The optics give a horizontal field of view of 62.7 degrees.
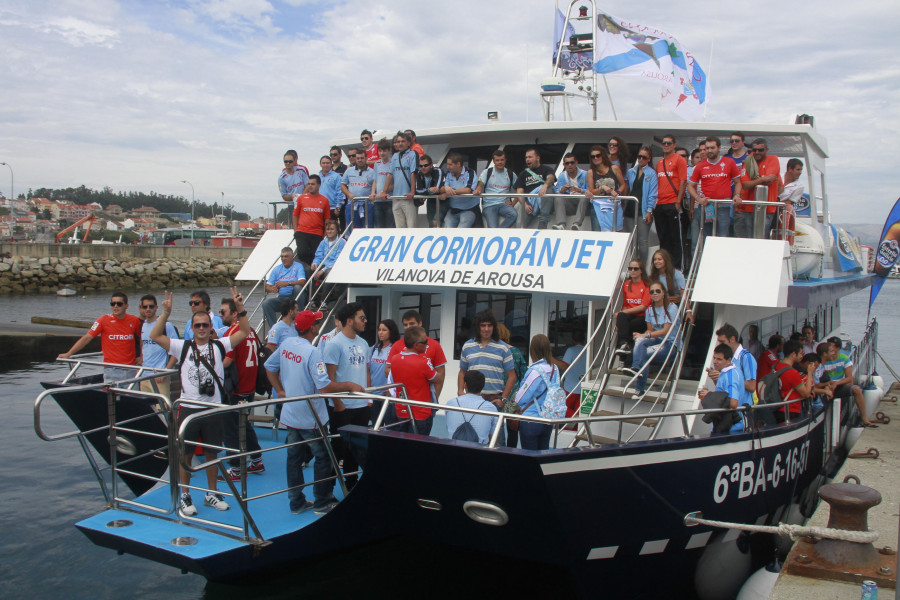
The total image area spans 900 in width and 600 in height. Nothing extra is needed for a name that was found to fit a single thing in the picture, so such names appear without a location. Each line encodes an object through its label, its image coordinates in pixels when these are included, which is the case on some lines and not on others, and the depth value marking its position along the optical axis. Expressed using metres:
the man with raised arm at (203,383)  6.17
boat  5.23
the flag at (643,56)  11.42
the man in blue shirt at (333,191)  10.59
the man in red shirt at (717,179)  8.09
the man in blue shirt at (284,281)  9.42
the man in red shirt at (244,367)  7.02
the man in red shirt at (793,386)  7.27
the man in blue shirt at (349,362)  6.20
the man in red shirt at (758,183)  8.03
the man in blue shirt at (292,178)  11.26
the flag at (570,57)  12.12
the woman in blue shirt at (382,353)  7.26
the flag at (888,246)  11.62
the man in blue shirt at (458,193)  8.91
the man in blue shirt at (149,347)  7.75
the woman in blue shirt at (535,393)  5.62
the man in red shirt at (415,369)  6.53
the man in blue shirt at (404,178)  9.34
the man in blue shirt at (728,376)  6.12
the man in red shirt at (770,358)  8.21
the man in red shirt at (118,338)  7.68
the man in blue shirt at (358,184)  10.15
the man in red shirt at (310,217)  10.07
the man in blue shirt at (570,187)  8.58
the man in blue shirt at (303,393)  5.98
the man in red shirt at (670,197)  8.38
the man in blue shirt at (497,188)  8.80
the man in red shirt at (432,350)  6.82
